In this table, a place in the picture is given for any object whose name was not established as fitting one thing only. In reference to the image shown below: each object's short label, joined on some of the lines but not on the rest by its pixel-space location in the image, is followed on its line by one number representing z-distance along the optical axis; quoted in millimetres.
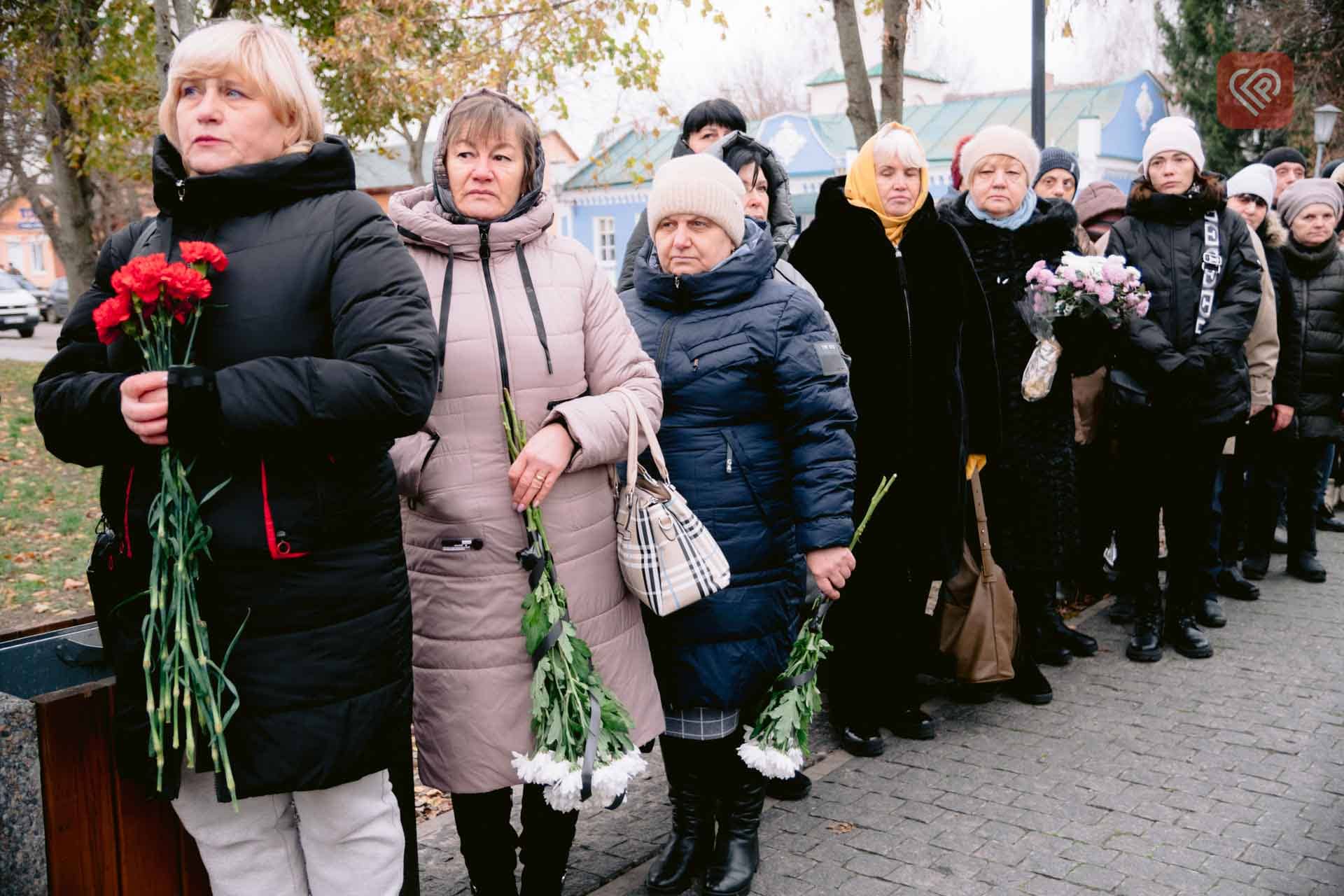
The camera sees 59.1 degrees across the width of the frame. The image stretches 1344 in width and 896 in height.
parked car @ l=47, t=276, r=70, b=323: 39469
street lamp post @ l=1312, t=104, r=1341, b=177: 18500
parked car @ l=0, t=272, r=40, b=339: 32000
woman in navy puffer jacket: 3557
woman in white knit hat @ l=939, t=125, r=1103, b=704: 5285
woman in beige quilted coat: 2953
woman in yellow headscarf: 4480
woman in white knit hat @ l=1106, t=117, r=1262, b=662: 5754
